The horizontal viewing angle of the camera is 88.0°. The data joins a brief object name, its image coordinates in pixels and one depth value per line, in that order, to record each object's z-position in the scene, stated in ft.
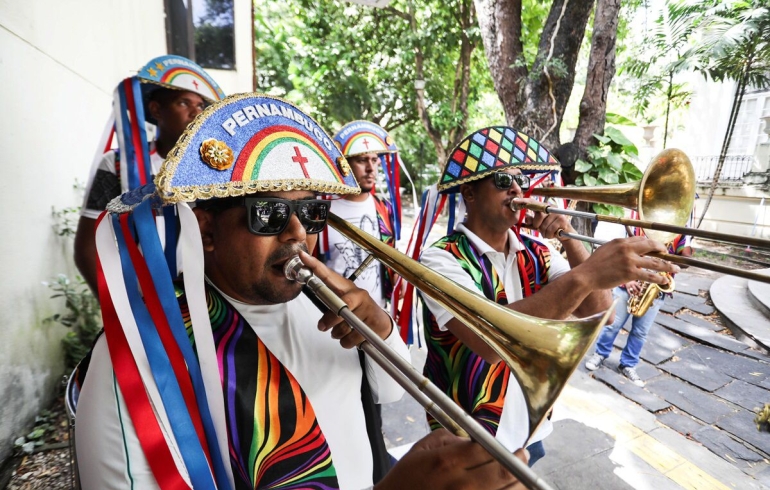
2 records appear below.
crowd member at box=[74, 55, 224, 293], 7.20
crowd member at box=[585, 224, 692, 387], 13.56
